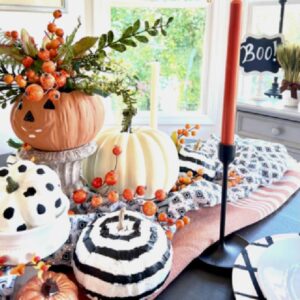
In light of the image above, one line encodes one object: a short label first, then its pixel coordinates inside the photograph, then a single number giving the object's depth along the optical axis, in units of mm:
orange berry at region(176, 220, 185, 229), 725
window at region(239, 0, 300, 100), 2438
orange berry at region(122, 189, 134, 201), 732
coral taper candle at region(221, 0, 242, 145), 646
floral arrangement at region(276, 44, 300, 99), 2145
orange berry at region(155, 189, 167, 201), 753
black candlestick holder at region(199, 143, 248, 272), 680
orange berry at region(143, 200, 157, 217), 700
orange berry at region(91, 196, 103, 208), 723
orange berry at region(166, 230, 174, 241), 670
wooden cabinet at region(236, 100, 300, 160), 2086
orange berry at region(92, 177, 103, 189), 772
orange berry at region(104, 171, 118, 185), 746
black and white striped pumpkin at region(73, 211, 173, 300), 523
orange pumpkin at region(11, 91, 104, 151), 721
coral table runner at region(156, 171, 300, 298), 691
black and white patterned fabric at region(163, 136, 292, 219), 811
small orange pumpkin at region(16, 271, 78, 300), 483
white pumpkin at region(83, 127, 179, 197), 802
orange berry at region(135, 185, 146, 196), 755
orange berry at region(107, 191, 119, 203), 720
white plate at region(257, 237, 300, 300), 573
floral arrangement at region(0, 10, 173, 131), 663
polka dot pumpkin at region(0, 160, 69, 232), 521
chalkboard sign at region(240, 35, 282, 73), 2307
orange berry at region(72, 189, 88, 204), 738
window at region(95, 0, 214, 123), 2480
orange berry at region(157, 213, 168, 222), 722
